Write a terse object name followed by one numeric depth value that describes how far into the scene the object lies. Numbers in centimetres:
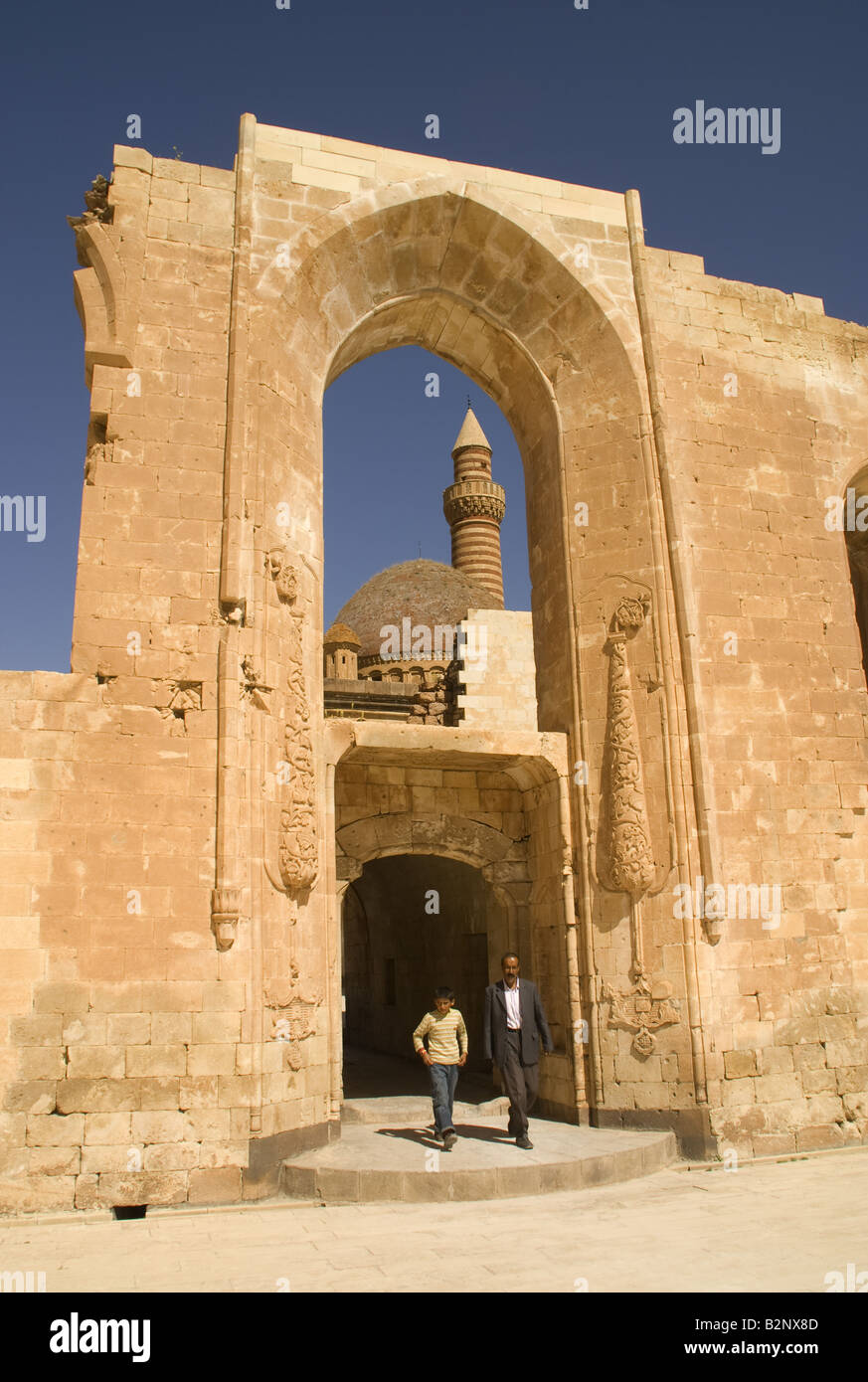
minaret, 3416
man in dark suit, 801
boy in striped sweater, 777
